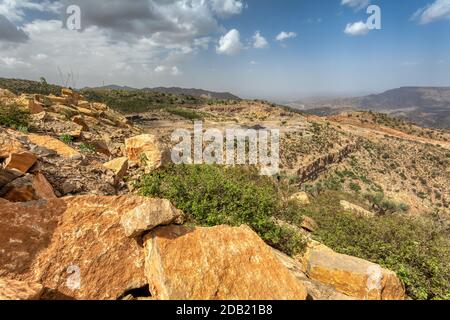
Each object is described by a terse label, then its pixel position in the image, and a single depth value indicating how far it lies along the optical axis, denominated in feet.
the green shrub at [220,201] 22.54
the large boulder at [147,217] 13.23
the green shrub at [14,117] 29.78
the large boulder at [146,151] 28.76
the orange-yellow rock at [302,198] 51.63
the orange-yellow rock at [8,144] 19.03
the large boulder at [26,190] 16.06
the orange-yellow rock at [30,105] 37.45
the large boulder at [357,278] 16.89
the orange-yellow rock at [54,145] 24.60
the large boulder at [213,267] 11.69
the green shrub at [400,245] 24.52
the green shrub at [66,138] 32.09
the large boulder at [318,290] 14.77
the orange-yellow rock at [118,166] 25.49
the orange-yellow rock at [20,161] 18.13
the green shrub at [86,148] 30.33
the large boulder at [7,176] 16.31
